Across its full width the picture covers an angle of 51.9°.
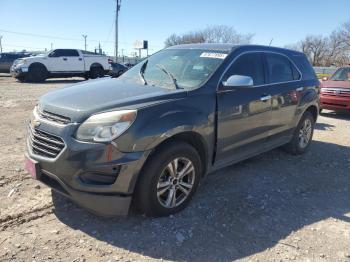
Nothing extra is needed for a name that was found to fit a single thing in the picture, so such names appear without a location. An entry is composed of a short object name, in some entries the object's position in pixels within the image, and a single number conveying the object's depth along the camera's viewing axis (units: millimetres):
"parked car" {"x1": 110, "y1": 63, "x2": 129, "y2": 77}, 25562
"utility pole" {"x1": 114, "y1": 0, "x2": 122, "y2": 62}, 37062
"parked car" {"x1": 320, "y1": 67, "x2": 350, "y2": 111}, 10500
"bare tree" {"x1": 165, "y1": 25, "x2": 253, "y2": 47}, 64062
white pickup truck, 18312
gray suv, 3236
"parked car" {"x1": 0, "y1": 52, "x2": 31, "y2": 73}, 25094
